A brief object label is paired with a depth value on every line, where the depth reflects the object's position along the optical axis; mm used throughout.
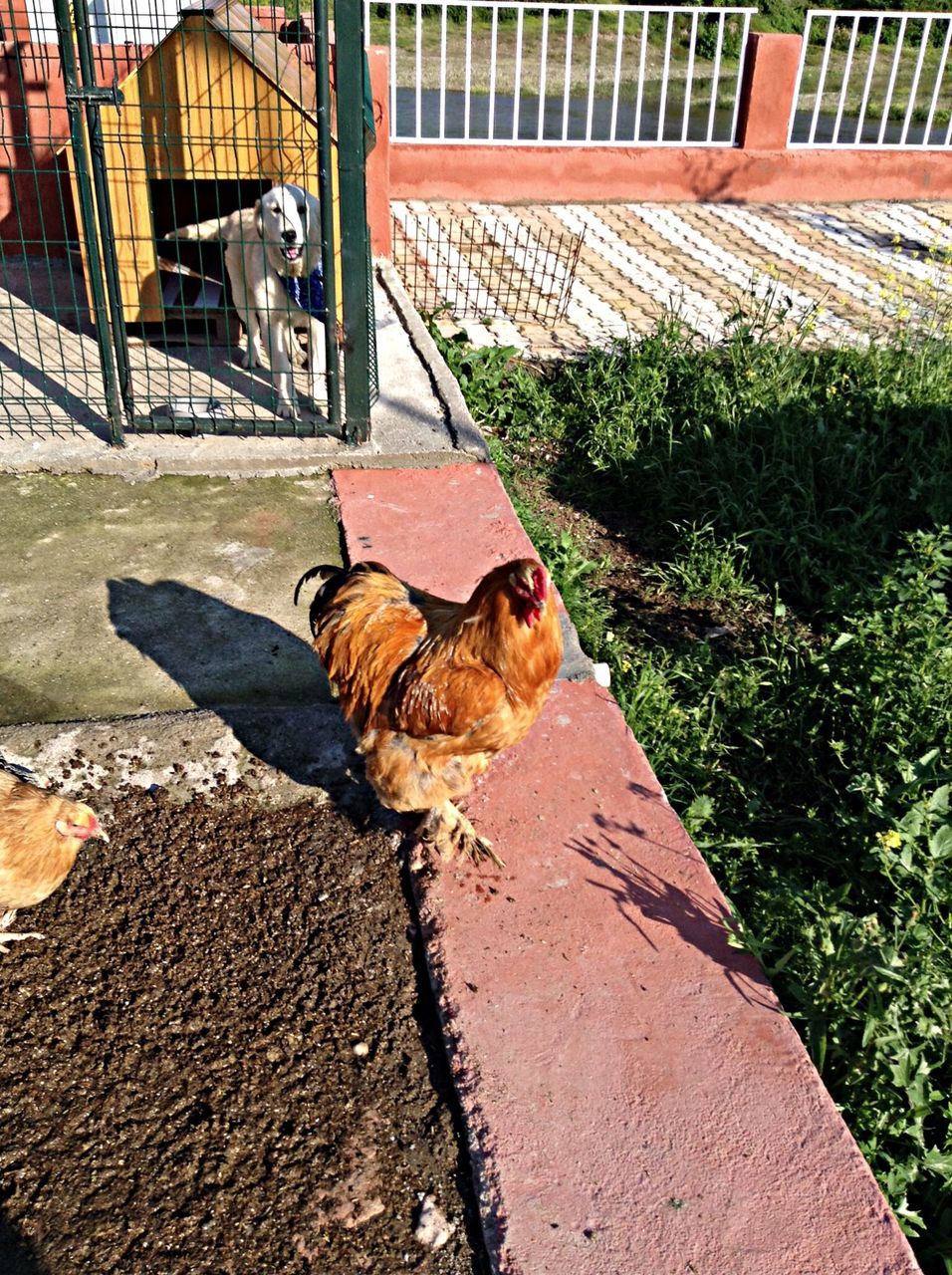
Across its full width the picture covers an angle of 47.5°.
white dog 5520
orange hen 2881
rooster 3076
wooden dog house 5773
